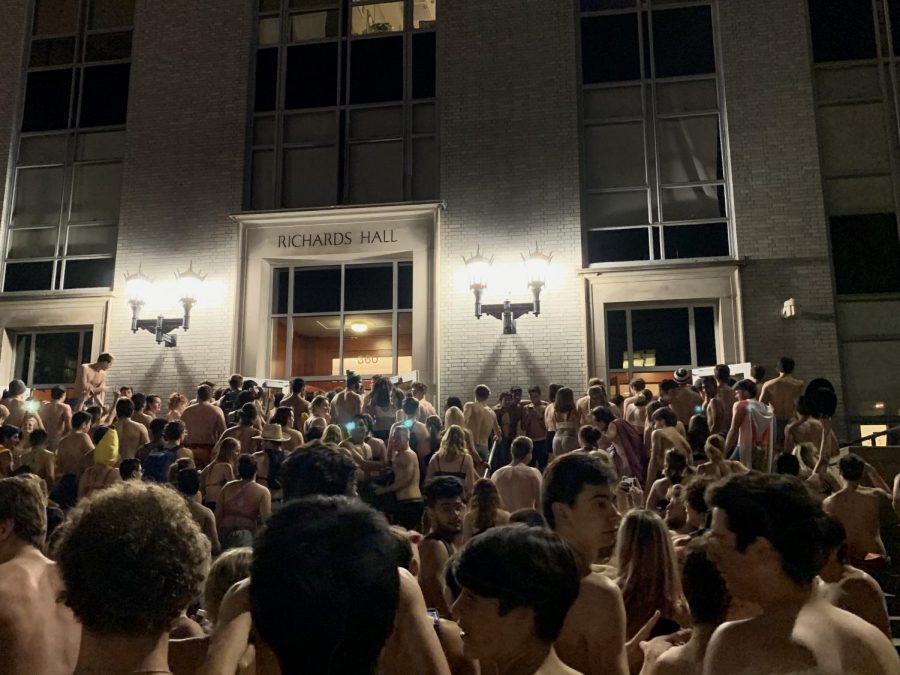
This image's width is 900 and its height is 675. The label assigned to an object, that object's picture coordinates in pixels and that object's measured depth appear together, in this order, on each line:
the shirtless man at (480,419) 11.15
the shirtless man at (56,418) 11.30
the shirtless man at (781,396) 11.03
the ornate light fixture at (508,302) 14.31
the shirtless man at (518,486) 7.50
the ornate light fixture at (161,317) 15.30
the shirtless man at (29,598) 2.99
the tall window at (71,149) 17.19
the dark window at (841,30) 15.26
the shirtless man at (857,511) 6.83
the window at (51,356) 16.73
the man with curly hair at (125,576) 1.95
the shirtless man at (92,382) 13.22
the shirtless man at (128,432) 9.28
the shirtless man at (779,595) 2.16
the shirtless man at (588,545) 2.92
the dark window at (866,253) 14.38
